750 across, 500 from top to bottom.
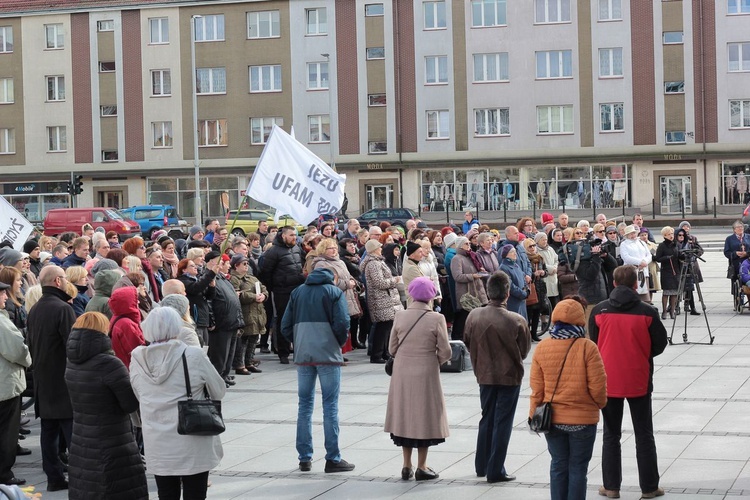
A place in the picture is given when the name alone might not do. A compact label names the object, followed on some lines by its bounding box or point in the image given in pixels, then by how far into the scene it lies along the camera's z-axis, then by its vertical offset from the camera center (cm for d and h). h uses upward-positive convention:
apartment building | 5753 +668
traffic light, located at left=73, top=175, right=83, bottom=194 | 5177 +224
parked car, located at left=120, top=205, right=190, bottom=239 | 5550 +83
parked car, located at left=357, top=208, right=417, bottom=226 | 5356 +60
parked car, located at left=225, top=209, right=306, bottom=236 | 5153 +56
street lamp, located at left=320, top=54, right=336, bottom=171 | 5848 +602
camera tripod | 1828 -104
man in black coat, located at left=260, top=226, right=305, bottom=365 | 1725 -61
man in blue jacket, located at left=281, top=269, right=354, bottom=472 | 1038 -106
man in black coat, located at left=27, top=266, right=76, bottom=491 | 1030 -106
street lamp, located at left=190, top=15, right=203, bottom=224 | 5407 +367
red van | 5094 +68
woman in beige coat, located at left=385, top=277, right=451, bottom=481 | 983 -134
